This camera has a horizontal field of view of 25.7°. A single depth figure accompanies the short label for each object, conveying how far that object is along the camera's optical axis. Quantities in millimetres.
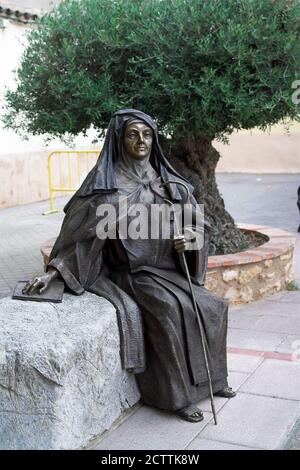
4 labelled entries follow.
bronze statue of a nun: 3689
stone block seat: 3125
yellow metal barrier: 13562
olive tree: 5473
